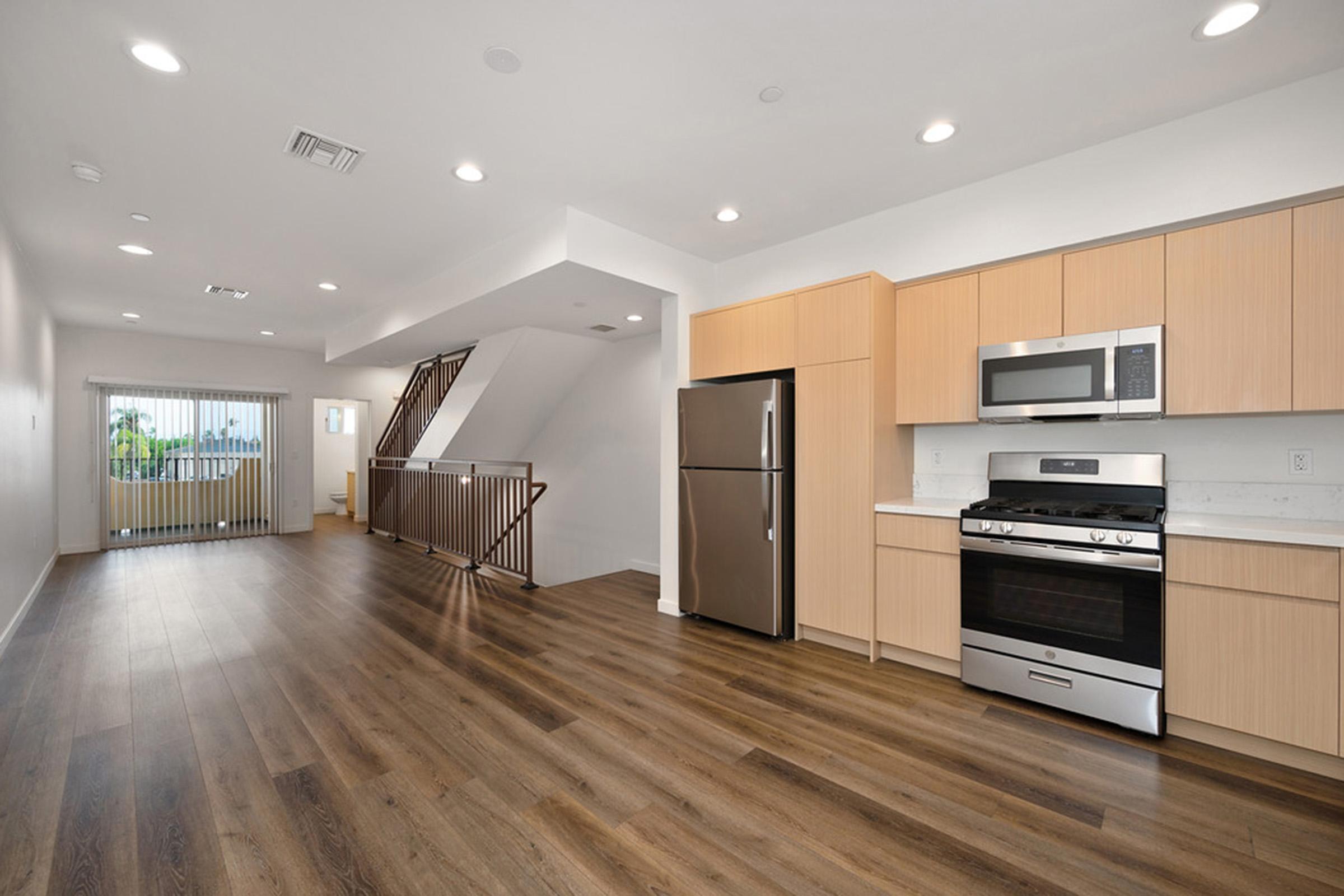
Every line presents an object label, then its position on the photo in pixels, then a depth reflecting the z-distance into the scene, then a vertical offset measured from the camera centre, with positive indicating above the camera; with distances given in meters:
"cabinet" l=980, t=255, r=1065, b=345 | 2.84 +0.76
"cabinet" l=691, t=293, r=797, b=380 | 3.66 +0.75
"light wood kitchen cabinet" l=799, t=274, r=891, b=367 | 3.24 +0.76
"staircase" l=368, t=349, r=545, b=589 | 5.34 -0.55
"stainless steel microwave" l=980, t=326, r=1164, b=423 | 2.56 +0.33
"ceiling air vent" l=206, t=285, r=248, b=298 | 5.16 +1.48
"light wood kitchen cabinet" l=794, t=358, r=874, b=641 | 3.24 -0.32
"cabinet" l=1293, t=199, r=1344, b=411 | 2.19 +0.54
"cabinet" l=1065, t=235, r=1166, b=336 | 2.56 +0.76
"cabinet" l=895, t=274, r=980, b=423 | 3.13 +0.55
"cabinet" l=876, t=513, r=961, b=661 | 2.94 -0.78
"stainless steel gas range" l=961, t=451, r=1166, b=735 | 2.38 -0.68
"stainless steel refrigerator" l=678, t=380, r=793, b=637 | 3.56 -0.39
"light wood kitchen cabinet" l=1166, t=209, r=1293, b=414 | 2.29 +0.55
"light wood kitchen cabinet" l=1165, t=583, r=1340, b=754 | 2.05 -0.87
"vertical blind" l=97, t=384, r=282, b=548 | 7.07 -0.23
